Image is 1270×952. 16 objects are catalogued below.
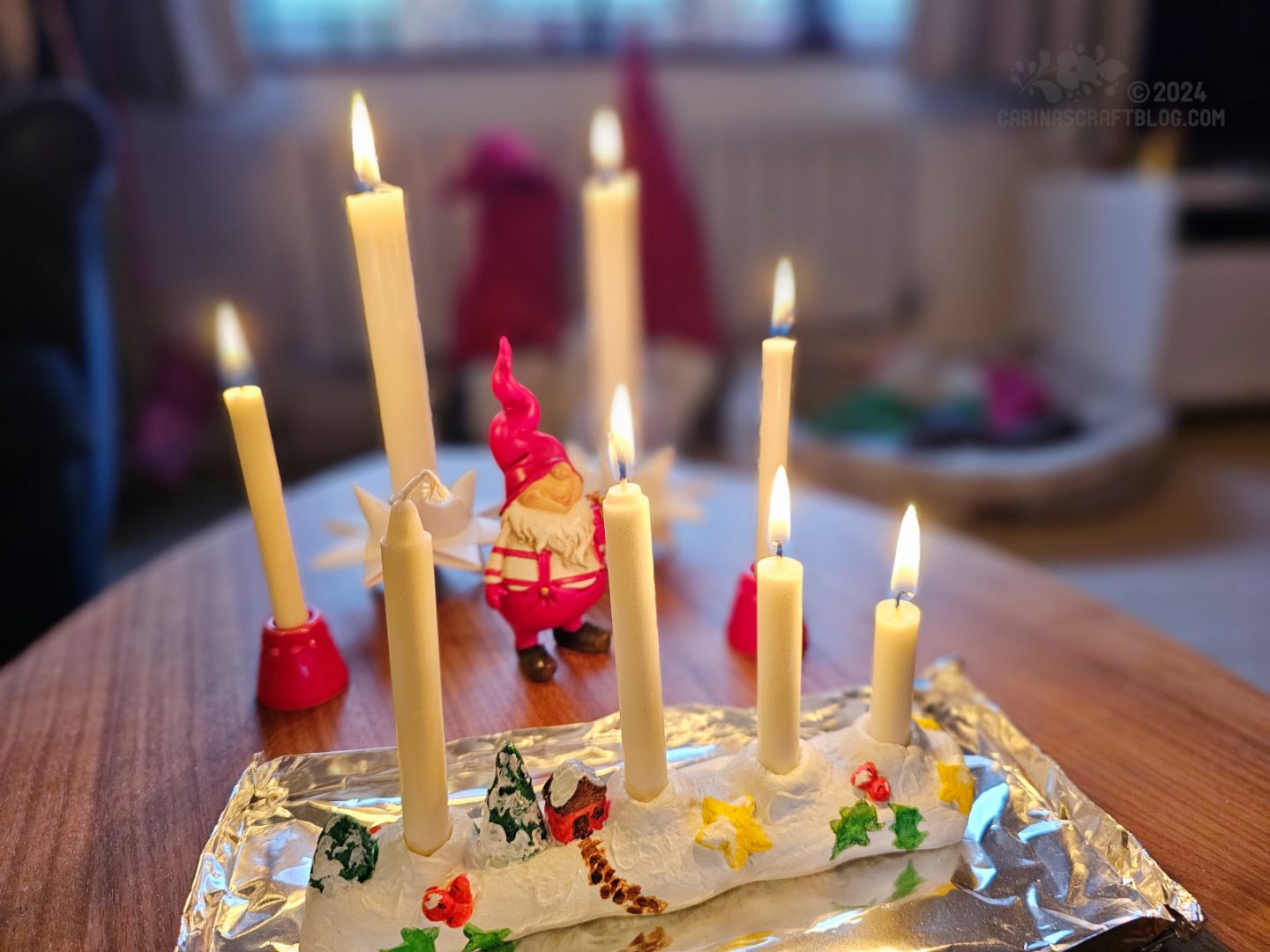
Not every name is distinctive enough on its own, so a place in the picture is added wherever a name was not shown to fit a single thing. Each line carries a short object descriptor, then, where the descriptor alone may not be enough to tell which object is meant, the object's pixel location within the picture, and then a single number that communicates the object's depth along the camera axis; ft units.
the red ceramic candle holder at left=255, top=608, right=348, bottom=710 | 2.19
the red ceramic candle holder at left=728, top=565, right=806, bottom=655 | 2.40
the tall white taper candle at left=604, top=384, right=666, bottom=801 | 1.51
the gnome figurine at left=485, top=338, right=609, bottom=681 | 2.03
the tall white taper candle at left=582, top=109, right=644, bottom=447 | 2.51
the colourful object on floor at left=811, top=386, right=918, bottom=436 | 6.69
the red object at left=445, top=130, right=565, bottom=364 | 6.40
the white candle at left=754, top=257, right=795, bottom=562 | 2.03
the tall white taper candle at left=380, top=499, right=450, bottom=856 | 1.46
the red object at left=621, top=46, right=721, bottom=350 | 6.82
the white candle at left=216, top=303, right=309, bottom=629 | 1.95
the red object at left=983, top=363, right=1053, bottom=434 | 6.39
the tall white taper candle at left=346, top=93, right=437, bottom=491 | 1.97
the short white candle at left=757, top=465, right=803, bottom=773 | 1.59
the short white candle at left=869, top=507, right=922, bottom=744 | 1.66
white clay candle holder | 1.56
